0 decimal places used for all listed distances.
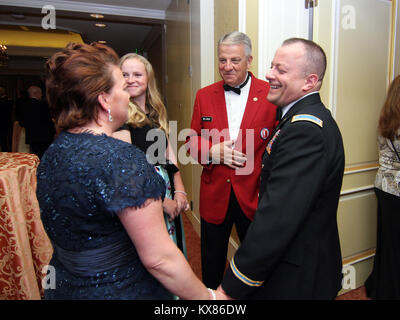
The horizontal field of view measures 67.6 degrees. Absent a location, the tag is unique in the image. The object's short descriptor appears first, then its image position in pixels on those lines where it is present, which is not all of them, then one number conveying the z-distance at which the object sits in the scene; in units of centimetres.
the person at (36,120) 480
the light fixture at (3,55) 698
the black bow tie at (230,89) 181
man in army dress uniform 97
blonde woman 161
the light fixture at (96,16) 441
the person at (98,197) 78
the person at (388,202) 194
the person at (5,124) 653
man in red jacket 174
